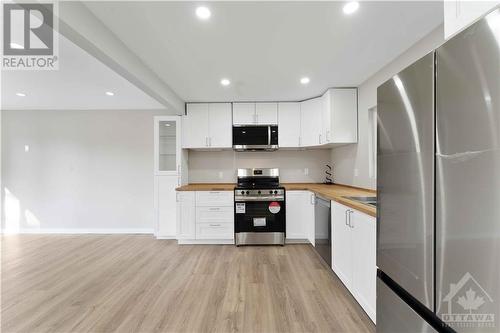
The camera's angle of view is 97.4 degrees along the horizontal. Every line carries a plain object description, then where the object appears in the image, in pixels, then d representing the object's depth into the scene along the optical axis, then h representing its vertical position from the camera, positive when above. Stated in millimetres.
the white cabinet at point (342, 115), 3242 +779
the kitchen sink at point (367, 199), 2324 -340
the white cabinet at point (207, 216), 3564 -781
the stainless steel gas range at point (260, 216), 3480 -766
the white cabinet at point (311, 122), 3566 +767
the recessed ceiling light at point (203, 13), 1607 +1163
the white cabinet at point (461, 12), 834 +640
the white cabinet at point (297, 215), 3516 -759
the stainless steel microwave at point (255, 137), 3773 +532
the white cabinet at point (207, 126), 3814 +734
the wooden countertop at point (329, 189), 1866 -311
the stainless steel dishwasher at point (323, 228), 2584 -774
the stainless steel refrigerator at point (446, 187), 629 -71
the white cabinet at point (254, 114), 3799 +932
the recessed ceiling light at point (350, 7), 1552 +1162
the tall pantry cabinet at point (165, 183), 3842 -260
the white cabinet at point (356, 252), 1685 -763
